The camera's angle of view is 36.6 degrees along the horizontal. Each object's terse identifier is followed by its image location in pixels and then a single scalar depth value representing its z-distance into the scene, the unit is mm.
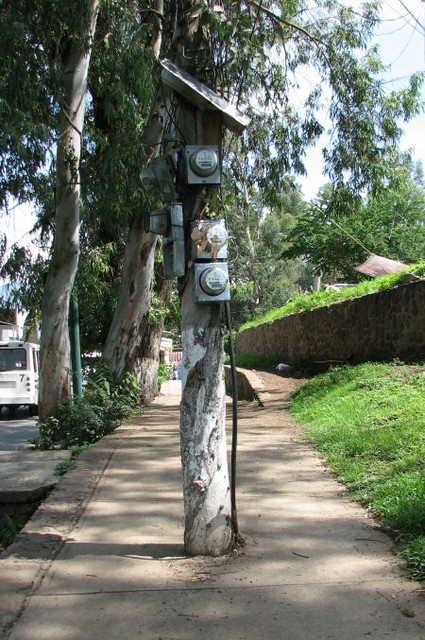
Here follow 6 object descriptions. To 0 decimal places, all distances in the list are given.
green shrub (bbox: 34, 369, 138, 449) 9266
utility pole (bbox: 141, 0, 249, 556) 4113
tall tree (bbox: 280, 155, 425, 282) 26750
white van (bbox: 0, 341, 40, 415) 17750
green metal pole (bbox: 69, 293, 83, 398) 10766
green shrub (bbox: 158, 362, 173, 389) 22138
